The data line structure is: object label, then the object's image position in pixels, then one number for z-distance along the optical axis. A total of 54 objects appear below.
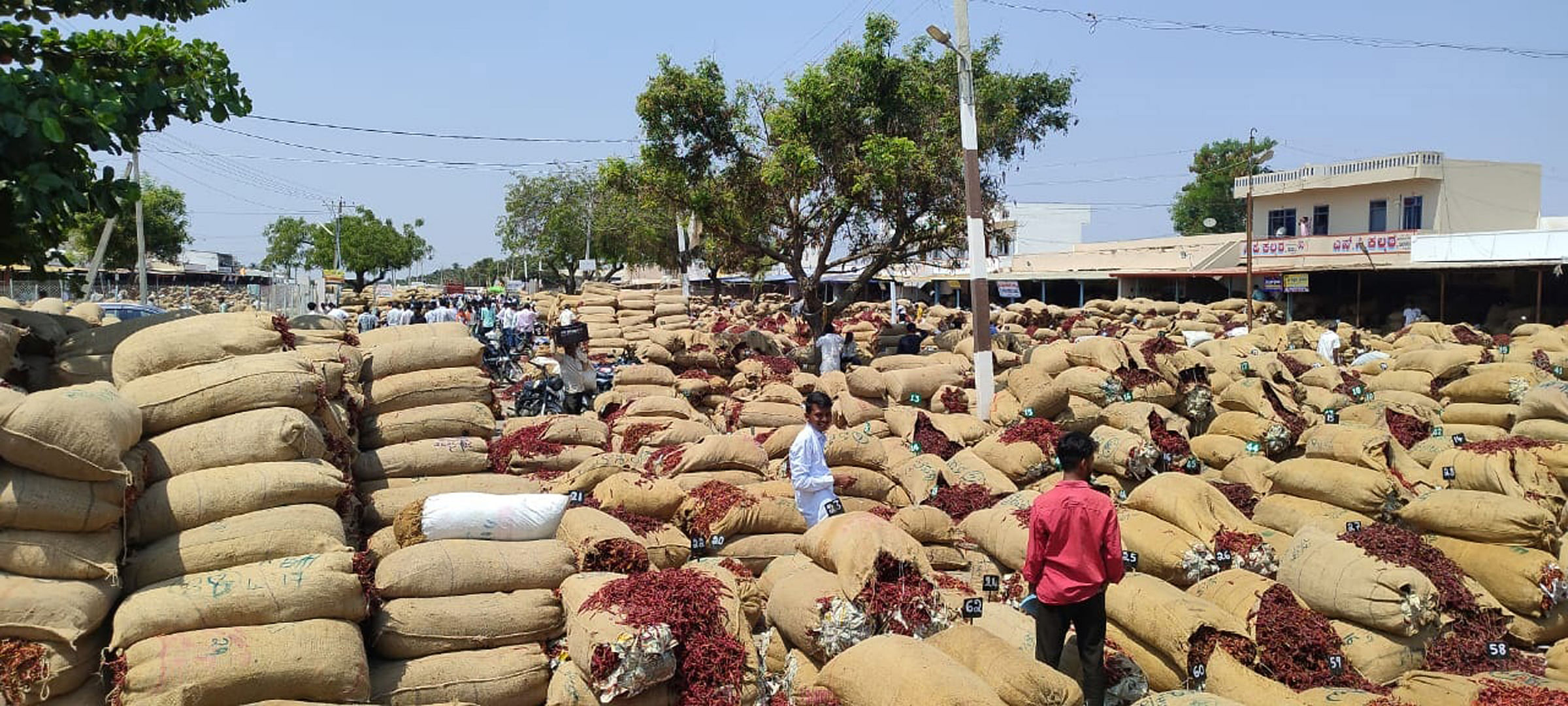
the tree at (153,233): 41.84
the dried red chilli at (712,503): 6.27
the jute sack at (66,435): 3.81
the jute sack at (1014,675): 3.85
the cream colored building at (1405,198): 30.58
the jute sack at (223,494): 4.39
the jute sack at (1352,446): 7.04
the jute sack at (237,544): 4.21
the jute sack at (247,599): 3.91
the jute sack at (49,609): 3.63
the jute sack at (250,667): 3.73
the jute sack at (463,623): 4.49
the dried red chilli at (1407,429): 8.92
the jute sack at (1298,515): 6.66
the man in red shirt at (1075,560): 4.37
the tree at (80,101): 5.46
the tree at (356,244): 71.06
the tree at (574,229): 48.84
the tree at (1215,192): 58.44
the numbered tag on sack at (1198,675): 4.52
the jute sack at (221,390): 4.88
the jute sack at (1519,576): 5.56
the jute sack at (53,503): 3.80
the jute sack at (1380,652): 4.87
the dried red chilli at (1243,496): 7.61
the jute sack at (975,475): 8.20
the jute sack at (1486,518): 5.83
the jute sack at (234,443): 4.69
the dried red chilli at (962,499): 7.74
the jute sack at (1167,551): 5.64
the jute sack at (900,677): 3.72
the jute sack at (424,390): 7.03
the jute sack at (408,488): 5.85
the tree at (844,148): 16.97
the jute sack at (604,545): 4.99
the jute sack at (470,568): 4.62
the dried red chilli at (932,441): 9.32
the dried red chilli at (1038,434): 8.67
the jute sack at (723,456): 7.35
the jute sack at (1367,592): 4.96
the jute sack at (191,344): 5.27
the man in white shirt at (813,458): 6.19
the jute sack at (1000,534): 6.22
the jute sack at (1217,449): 8.61
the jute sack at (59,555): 3.78
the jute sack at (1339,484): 6.74
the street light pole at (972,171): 12.05
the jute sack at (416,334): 7.75
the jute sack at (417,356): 7.32
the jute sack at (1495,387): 9.82
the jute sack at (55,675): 3.63
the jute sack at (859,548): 4.69
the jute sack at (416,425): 6.79
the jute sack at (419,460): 6.39
